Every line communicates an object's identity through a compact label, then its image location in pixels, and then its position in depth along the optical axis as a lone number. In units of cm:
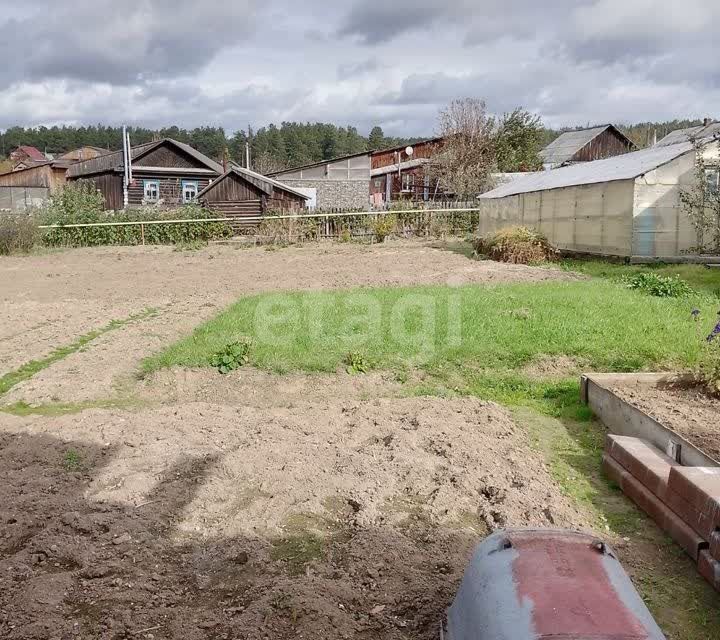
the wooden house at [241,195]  3431
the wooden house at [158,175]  4244
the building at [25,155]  8475
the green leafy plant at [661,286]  1048
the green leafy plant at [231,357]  709
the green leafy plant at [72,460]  460
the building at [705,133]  1540
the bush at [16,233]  2280
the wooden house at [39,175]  5888
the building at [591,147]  4556
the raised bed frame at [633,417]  421
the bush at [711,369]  589
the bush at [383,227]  2600
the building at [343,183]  4628
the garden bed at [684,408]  500
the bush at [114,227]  2592
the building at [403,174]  4325
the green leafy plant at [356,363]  704
